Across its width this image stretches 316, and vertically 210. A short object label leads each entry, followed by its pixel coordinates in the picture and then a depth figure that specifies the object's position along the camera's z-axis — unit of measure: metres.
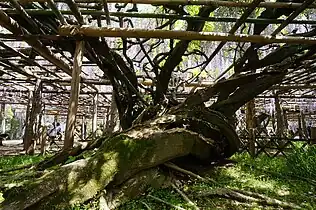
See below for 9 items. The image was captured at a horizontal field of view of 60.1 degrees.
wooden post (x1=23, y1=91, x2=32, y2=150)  6.47
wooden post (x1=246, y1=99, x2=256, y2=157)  5.05
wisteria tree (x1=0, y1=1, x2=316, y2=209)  1.89
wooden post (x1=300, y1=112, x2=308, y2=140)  9.35
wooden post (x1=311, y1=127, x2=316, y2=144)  7.59
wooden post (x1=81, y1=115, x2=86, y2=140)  11.12
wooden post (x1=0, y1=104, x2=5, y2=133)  11.51
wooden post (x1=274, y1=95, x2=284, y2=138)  7.05
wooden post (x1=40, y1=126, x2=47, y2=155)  5.60
